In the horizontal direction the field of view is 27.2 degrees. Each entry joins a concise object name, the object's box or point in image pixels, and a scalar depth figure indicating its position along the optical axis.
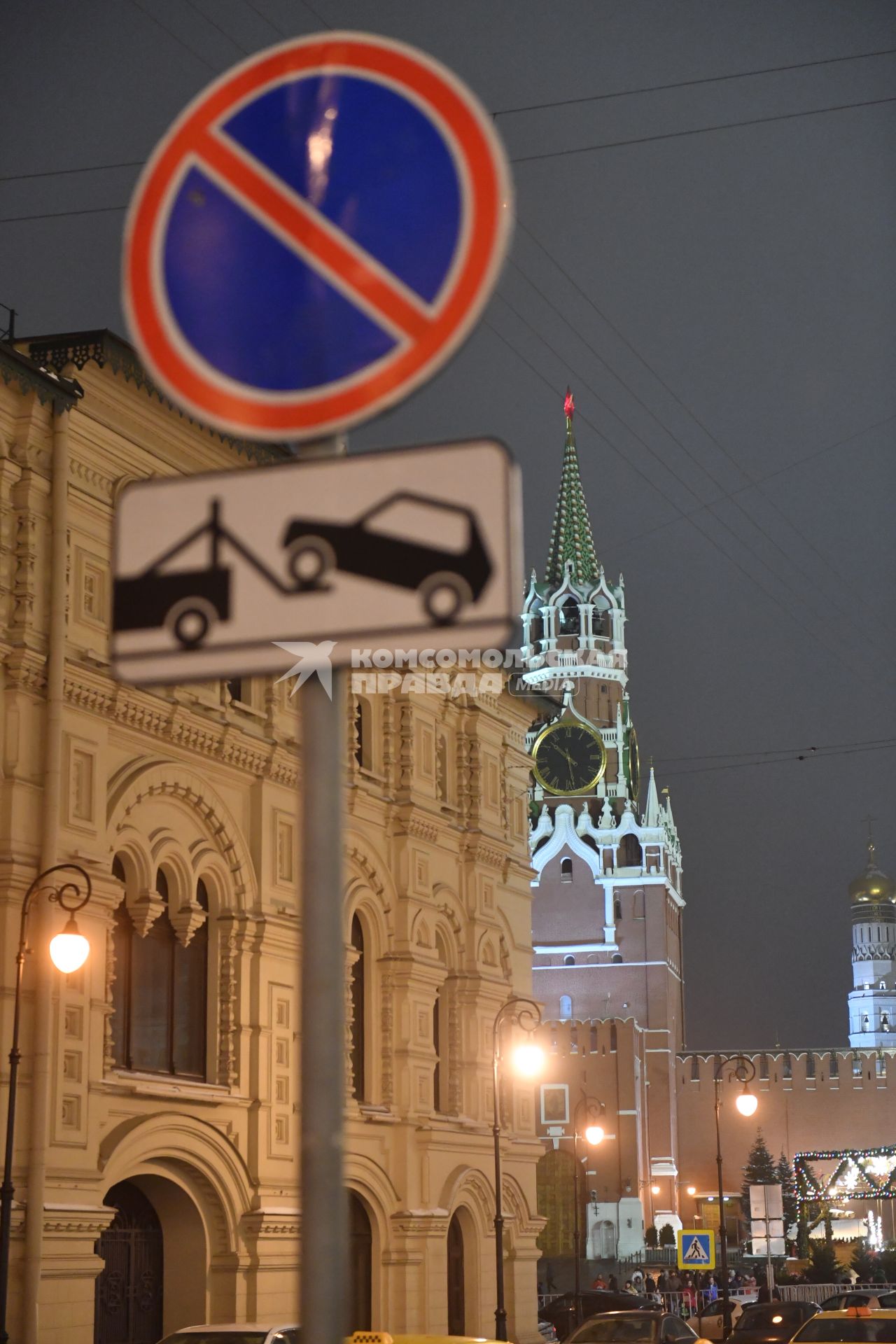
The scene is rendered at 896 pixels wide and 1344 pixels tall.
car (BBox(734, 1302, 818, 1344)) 26.81
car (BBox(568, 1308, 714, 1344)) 20.50
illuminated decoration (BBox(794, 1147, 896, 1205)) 70.56
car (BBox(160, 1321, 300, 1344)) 15.41
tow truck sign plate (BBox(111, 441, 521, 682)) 2.82
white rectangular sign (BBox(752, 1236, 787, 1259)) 44.12
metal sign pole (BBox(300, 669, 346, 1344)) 2.68
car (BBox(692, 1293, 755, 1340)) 35.58
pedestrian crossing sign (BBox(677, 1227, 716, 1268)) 26.05
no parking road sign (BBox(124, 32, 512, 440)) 2.92
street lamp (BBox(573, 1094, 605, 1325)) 37.50
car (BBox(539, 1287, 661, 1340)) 33.38
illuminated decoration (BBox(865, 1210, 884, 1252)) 78.94
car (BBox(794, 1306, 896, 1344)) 17.78
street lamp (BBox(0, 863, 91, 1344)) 15.16
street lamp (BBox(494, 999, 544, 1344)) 25.78
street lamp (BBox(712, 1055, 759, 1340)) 32.30
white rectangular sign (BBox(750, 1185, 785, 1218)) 30.39
